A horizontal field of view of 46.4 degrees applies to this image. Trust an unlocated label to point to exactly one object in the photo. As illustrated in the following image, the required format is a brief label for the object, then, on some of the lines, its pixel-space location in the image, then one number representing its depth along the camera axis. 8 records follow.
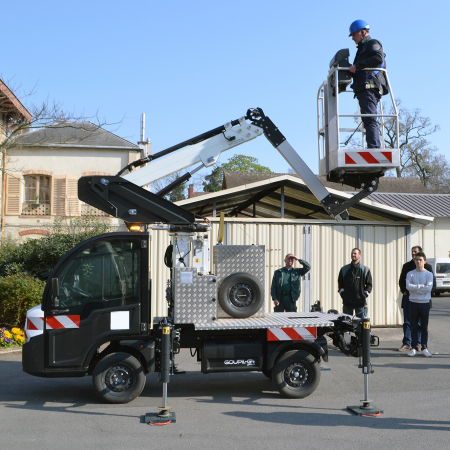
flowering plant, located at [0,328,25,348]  10.91
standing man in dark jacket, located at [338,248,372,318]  9.95
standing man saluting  9.48
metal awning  12.98
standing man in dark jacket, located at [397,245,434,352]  10.52
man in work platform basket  7.09
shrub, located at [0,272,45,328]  11.96
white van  26.53
